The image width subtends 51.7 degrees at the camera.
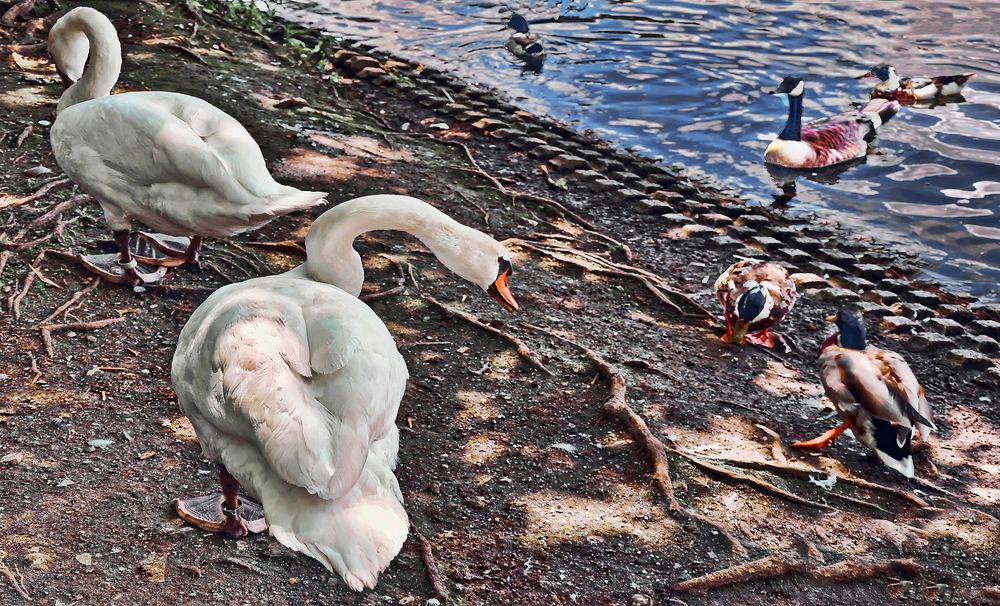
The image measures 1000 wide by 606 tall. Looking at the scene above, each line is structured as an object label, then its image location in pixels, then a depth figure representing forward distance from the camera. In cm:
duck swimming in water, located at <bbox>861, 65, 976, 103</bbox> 1137
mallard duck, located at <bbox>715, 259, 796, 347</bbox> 618
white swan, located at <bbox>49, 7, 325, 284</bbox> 523
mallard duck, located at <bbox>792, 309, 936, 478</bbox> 515
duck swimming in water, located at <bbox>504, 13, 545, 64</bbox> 1276
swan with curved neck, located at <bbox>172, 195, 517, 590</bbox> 330
